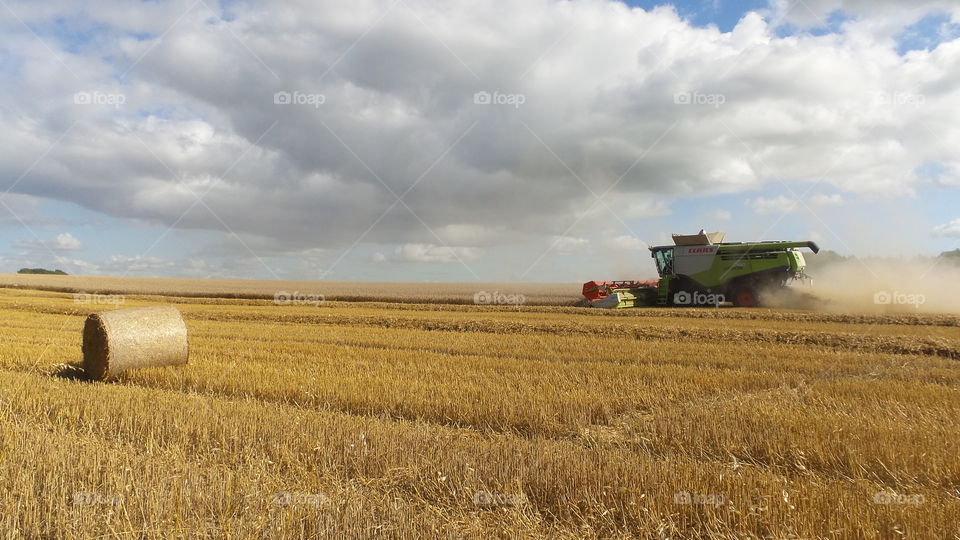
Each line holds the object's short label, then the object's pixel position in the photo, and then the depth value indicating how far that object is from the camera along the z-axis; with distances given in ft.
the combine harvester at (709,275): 78.33
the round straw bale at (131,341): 31.09
